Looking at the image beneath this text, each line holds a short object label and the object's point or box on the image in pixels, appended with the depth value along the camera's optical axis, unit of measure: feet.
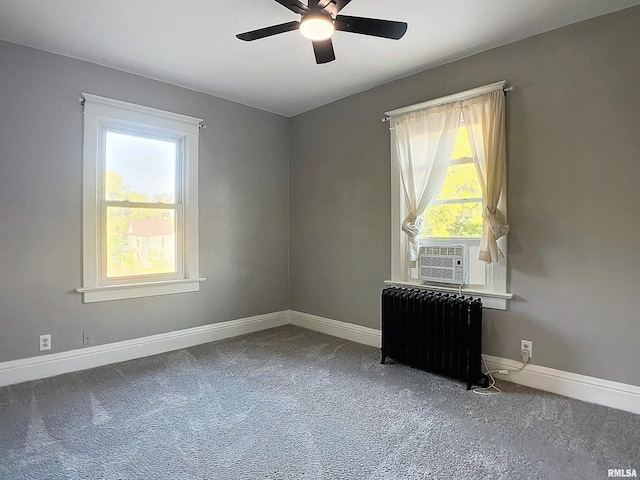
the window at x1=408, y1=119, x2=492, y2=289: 10.52
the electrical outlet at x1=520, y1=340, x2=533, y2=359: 9.50
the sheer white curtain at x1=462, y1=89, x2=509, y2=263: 9.62
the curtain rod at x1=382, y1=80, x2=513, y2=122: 9.80
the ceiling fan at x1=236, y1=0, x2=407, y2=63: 6.79
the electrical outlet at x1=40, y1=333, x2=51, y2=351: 10.14
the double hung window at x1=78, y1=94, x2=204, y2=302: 10.96
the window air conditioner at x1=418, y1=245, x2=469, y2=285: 10.50
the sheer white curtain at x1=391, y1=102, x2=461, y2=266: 10.78
